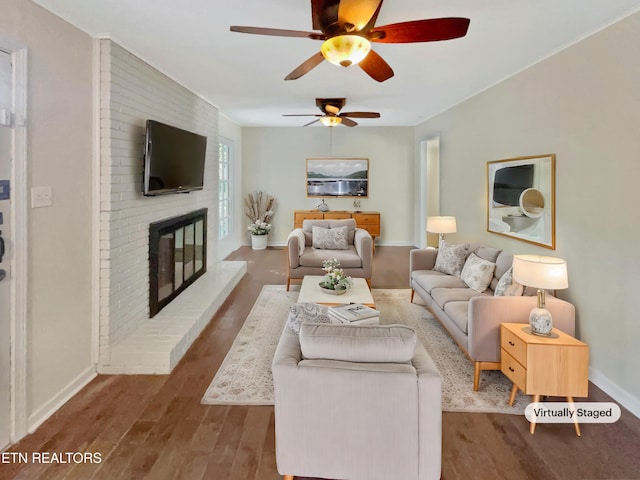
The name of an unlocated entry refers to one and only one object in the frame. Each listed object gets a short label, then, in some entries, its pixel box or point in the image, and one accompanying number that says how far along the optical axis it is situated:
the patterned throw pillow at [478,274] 3.74
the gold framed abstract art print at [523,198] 3.43
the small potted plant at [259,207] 8.48
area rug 2.65
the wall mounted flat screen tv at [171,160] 3.36
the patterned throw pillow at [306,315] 2.18
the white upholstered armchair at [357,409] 1.74
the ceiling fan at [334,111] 5.12
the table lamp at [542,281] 2.49
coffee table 3.80
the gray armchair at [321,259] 5.23
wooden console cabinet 8.21
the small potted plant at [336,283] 4.01
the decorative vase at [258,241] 8.25
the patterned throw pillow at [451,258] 4.31
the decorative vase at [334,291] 4.00
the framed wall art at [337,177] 8.51
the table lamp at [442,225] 4.78
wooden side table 2.35
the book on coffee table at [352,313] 3.00
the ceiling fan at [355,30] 1.91
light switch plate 2.29
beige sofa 2.73
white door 2.08
